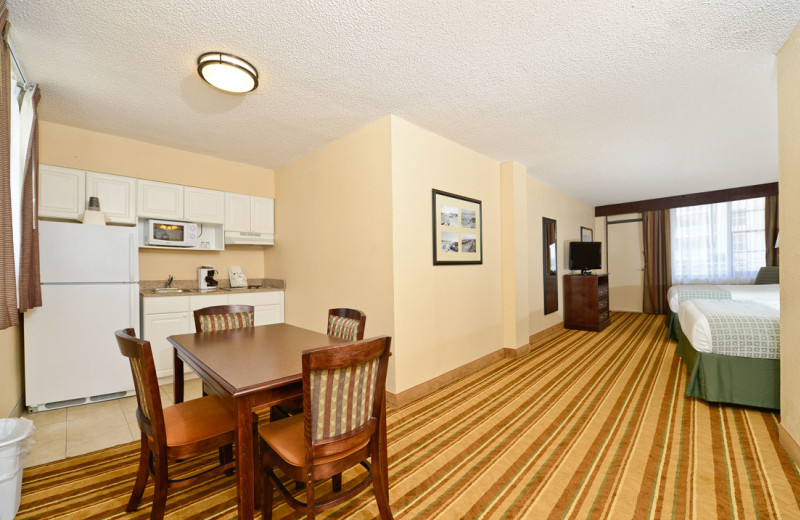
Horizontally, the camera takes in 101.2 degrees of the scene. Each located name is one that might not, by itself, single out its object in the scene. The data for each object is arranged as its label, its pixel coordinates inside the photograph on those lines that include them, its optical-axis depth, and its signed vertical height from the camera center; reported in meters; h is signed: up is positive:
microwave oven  3.64 +0.35
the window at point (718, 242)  6.24 +0.29
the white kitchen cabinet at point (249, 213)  4.21 +0.66
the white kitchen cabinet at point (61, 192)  3.04 +0.70
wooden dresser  5.82 -0.80
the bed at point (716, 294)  4.37 -0.52
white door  7.61 -0.15
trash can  1.58 -1.00
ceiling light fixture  2.07 +1.24
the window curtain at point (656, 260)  7.11 -0.06
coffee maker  4.05 -0.18
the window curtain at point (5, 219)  1.64 +0.24
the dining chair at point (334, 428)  1.29 -0.71
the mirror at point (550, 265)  5.56 -0.11
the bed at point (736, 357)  2.63 -0.83
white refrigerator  2.80 -0.45
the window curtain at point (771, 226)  5.95 +0.54
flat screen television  6.27 +0.04
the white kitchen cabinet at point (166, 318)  3.36 -0.57
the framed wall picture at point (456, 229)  3.43 +0.34
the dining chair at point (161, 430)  1.42 -0.80
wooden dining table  1.33 -0.50
